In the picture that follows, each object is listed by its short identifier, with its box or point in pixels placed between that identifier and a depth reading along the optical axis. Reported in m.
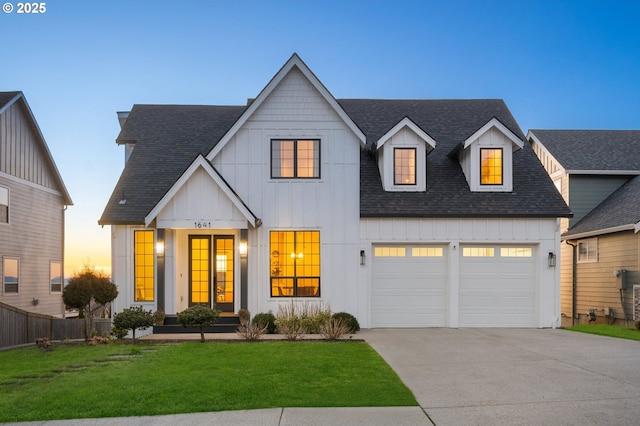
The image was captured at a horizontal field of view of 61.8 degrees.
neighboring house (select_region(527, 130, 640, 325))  19.30
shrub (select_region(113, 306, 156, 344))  13.58
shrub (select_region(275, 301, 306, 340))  14.13
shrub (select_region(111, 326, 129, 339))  14.15
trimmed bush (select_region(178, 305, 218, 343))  13.47
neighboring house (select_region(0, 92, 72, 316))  19.89
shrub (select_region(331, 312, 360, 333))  15.60
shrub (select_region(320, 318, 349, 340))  13.73
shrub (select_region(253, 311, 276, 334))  15.39
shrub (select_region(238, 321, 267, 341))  13.75
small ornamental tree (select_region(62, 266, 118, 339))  14.33
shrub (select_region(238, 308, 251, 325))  15.63
